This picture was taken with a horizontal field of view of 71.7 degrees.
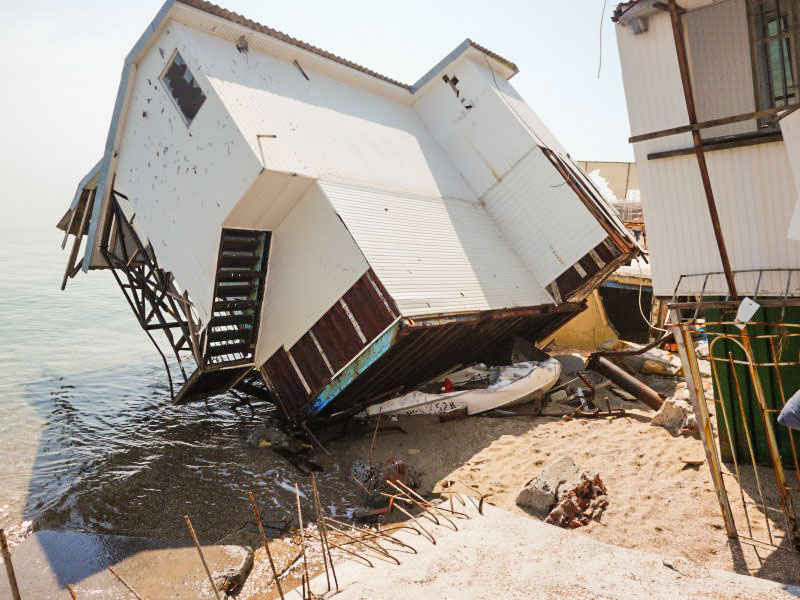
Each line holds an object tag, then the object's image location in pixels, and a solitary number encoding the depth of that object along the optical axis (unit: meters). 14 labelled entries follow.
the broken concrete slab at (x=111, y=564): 6.98
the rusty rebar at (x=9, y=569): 3.63
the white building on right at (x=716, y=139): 6.82
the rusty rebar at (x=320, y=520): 5.28
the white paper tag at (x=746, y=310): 5.75
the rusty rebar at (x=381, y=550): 5.70
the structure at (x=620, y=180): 34.34
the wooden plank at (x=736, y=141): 6.66
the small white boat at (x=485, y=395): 12.22
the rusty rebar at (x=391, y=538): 6.14
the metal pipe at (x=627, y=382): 12.15
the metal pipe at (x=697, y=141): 5.94
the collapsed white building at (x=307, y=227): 10.94
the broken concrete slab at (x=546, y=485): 7.84
